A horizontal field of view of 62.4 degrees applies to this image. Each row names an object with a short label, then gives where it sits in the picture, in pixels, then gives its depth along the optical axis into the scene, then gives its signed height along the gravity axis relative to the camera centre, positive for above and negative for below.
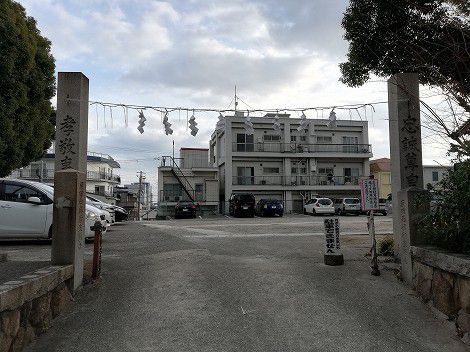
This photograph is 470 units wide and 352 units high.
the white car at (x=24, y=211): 9.26 -0.19
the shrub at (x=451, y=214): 5.23 -0.20
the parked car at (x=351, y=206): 30.97 -0.44
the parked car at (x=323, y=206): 30.70 -0.42
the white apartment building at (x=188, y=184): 36.25 +1.70
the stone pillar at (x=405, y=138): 6.98 +1.14
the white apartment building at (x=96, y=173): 45.28 +3.82
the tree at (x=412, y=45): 5.44 +2.78
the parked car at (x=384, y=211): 30.32 -0.84
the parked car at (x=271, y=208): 28.44 -0.50
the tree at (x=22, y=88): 11.23 +3.64
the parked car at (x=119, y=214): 19.65 -0.61
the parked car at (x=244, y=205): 28.30 -0.26
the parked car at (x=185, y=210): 28.44 -0.60
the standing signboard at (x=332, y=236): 7.59 -0.69
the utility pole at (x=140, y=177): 51.53 +3.44
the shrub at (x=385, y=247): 8.46 -1.03
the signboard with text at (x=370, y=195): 7.38 +0.10
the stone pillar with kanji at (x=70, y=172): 5.82 +0.47
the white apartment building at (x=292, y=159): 36.12 +3.96
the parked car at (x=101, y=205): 15.39 -0.10
